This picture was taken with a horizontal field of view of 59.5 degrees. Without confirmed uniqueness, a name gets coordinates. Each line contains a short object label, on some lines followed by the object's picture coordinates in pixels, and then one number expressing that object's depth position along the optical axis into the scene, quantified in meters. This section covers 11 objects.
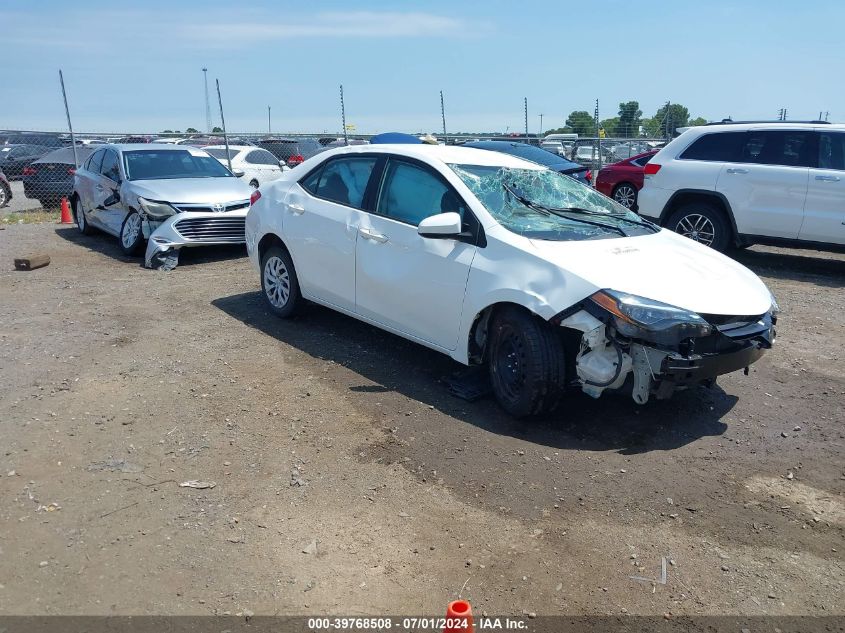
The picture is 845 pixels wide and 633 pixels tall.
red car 13.86
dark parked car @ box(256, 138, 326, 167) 22.83
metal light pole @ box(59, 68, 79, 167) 14.73
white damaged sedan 4.41
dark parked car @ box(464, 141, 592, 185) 13.70
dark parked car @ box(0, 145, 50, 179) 23.33
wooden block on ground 9.53
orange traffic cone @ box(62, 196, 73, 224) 13.86
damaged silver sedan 9.59
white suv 9.04
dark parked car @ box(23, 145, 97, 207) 16.33
